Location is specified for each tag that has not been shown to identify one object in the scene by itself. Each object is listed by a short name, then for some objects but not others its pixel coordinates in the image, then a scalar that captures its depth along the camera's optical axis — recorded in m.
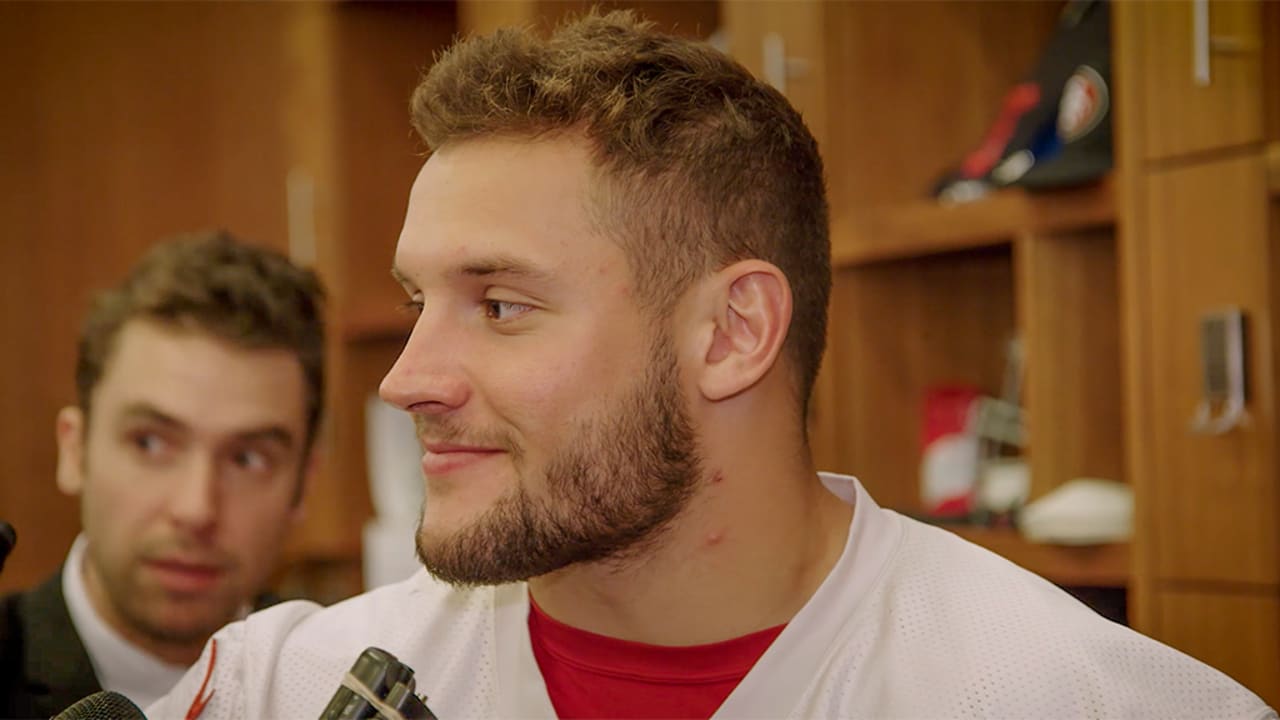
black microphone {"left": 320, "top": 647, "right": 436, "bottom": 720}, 1.42
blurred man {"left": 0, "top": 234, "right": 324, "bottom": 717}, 1.87
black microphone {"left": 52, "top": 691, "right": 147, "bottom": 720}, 1.43
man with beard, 1.55
